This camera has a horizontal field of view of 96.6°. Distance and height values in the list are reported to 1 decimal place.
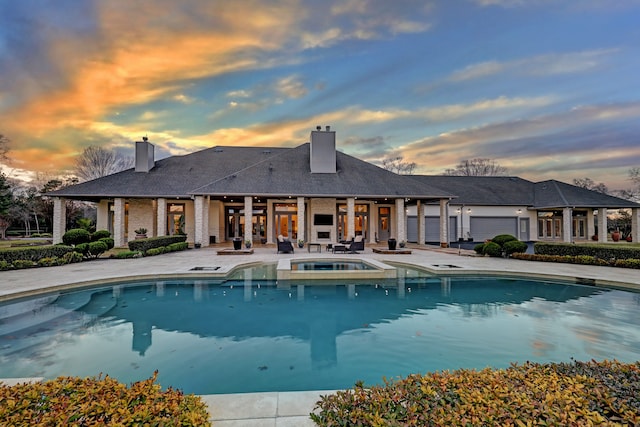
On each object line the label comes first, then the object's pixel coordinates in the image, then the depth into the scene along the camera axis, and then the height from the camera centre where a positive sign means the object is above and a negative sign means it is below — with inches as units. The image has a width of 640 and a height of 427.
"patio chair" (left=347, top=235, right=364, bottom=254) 673.0 -66.6
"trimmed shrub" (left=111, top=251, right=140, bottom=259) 555.5 -71.5
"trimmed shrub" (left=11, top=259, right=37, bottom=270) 439.4 -69.8
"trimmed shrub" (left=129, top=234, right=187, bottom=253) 580.1 -53.9
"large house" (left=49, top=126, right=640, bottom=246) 782.5 +48.1
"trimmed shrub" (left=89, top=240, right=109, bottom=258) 542.6 -56.9
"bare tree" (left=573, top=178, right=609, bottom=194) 1600.6 +181.0
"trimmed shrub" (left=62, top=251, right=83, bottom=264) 492.9 -68.9
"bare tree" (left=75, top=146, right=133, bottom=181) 1344.7 +266.9
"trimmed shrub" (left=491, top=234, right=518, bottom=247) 594.2 -47.7
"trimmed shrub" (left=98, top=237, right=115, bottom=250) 578.8 -47.8
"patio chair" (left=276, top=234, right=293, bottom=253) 641.9 -62.3
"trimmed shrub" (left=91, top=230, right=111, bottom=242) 610.9 -36.9
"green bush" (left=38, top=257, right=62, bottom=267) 465.1 -71.2
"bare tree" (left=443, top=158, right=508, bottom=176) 1726.1 +299.0
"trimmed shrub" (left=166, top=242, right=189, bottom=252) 662.3 -69.4
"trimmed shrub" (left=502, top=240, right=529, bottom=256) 573.9 -61.7
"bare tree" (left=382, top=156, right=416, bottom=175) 1599.4 +292.8
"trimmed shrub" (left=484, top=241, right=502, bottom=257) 588.7 -68.0
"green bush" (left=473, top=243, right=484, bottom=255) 608.0 -70.3
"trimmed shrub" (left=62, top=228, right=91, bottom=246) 543.8 -35.7
